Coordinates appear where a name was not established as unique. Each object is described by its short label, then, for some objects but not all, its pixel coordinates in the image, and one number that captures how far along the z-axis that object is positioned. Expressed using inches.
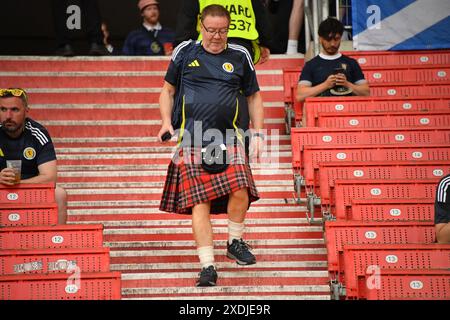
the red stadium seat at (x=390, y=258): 636.1
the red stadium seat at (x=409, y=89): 918.4
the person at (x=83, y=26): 1000.9
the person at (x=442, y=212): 645.3
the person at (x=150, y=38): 1065.5
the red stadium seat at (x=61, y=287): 603.8
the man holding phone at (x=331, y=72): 872.9
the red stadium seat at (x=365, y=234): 675.4
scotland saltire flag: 970.7
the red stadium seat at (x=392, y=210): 706.8
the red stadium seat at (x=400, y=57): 973.8
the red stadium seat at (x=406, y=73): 946.7
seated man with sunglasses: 729.0
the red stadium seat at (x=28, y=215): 690.2
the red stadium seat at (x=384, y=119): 840.3
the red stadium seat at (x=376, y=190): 727.1
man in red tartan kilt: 685.9
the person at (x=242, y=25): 786.2
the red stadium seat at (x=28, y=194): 710.5
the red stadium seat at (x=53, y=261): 639.8
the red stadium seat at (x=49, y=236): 669.3
